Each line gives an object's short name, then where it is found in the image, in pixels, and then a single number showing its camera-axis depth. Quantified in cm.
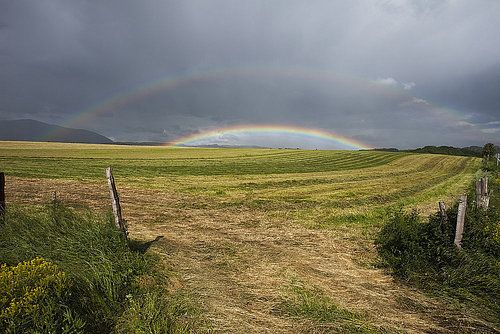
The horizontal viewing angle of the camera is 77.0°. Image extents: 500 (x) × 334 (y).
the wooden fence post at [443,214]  829
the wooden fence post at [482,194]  924
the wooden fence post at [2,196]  821
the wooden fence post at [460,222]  761
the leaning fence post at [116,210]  805
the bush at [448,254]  678
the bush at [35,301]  431
